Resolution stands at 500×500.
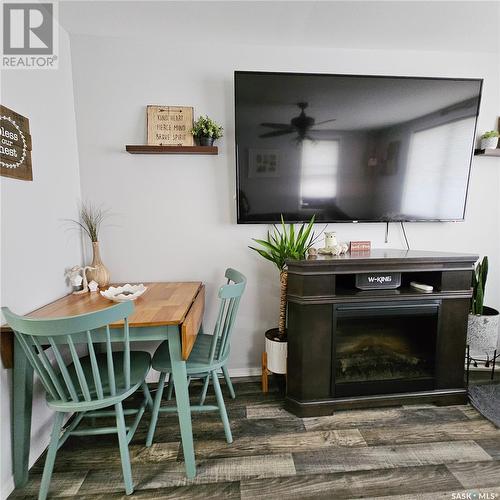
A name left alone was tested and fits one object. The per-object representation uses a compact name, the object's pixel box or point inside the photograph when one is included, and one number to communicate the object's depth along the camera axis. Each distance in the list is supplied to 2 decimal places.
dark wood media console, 1.70
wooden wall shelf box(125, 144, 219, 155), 1.89
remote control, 1.77
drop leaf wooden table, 1.28
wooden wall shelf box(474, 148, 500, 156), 2.11
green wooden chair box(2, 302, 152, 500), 1.06
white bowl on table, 1.57
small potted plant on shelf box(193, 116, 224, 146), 1.90
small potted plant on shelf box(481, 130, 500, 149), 2.11
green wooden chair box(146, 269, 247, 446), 1.48
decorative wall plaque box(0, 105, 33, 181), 1.32
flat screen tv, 1.93
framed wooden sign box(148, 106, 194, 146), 1.96
